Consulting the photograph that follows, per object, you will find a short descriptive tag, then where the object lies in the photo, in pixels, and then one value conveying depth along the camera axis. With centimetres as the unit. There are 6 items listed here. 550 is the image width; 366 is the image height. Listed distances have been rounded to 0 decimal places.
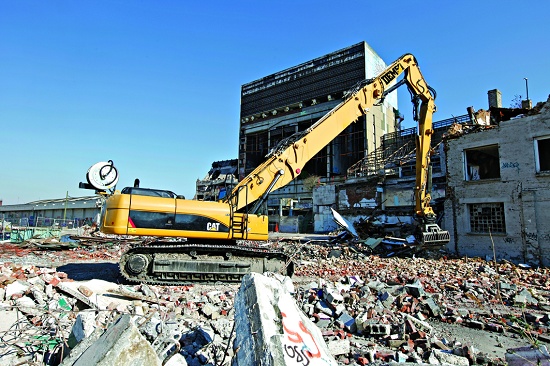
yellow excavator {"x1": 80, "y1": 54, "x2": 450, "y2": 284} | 781
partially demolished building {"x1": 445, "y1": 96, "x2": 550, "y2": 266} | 1366
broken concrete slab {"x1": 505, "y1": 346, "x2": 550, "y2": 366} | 298
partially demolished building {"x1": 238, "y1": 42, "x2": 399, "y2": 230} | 3666
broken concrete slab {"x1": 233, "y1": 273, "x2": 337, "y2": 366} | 237
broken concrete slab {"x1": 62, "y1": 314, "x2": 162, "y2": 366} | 269
